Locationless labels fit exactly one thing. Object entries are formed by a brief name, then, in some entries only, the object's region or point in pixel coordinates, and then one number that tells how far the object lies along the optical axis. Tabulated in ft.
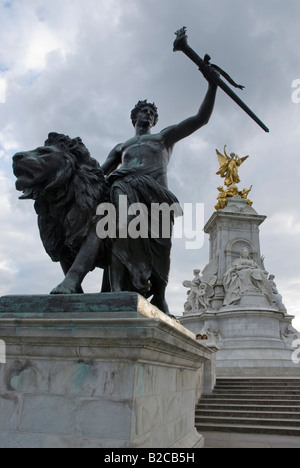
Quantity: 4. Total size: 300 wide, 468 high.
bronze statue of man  12.62
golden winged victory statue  92.43
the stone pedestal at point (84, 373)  8.52
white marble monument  56.85
